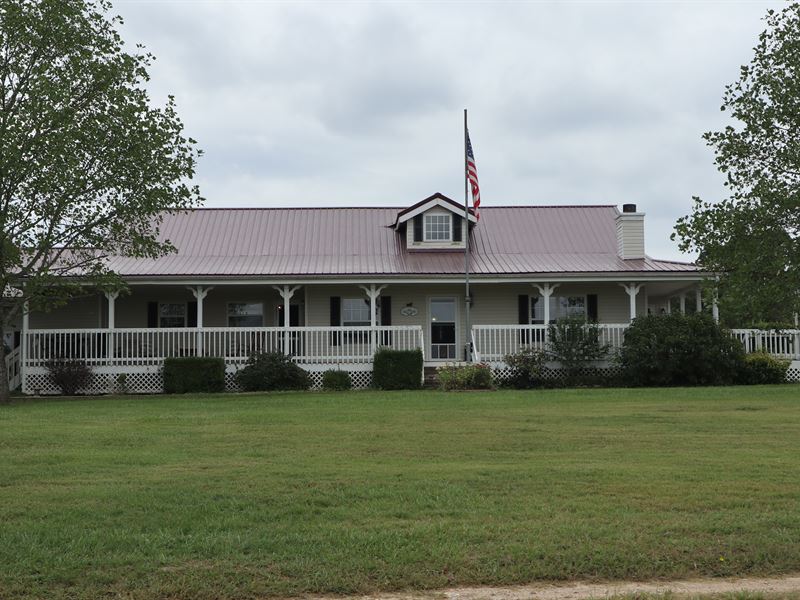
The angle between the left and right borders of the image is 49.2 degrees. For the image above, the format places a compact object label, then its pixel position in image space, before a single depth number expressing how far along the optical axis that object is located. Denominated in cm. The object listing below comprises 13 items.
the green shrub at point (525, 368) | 2286
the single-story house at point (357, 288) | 2373
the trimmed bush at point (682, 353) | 2189
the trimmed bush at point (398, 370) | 2234
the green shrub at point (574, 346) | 2312
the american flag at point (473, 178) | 2356
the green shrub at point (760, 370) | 2269
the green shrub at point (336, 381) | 2284
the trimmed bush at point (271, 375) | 2253
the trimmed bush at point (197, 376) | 2270
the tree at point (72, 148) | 1867
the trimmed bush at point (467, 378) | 2178
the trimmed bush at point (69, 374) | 2297
